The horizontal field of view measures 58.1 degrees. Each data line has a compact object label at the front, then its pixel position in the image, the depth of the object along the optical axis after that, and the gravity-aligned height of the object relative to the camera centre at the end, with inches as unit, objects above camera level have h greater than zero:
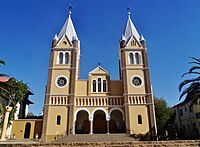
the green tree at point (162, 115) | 1579.7 +76.7
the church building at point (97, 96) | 1304.1 +206.1
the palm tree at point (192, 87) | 848.3 +166.6
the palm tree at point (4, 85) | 827.4 +179.6
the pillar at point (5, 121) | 860.6 +17.3
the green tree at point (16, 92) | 1248.0 +221.3
